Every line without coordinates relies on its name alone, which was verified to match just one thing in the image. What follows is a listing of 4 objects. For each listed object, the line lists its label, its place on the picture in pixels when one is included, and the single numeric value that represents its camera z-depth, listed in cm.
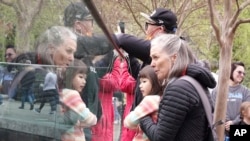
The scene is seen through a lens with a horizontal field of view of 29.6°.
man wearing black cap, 323
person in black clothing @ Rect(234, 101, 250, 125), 686
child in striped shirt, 303
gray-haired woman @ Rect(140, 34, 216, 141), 253
